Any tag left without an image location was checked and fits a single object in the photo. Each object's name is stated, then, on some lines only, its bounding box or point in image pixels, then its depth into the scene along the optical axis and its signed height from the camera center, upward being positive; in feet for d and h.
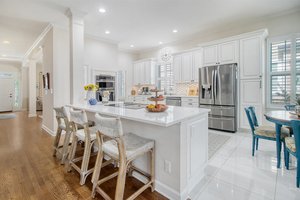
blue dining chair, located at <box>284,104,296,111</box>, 10.33 -0.61
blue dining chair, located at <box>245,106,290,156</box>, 8.37 -1.79
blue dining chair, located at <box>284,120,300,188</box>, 6.01 -1.90
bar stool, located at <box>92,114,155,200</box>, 4.87 -1.71
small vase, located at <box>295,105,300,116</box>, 7.60 -0.55
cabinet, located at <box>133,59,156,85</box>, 22.02 +3.81
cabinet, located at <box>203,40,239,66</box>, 14.01 +4.17
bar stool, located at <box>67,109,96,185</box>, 6.73 -1.74
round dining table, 7.04 -0.96
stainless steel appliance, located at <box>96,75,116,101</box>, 18.10 +1.70
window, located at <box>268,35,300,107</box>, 12.49 +2.31
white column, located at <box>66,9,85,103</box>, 11.55 +3.41
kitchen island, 5.37 -1.75
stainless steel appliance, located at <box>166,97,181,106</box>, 17.46 -0.29
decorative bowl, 6.53 -0.43
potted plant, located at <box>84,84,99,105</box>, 10.64 +0.51
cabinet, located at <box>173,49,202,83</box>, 17.17 +3.72
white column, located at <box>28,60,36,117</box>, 23.86 +1.62
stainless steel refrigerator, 13.78 +0.38
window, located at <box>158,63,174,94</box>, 20.80 +2.79
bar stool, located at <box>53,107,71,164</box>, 8.34 -1.62
